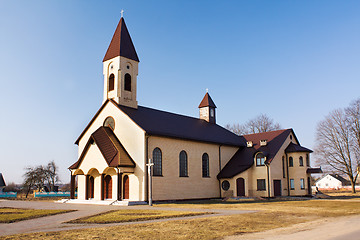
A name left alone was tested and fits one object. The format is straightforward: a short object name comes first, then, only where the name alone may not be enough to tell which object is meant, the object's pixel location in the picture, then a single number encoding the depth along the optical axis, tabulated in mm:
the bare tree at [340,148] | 51438
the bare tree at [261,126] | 68812
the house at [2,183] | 70125
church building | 31156
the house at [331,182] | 103756
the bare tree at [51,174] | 65675
